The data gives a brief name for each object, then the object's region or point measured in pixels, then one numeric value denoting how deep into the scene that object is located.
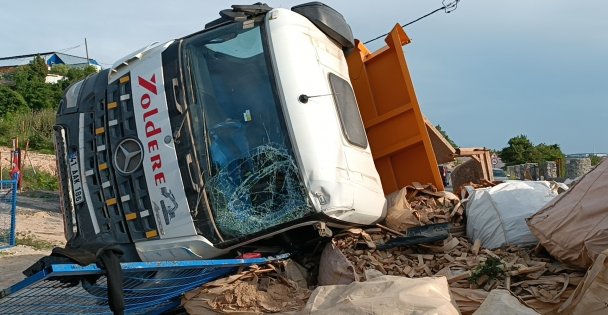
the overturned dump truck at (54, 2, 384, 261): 4.05
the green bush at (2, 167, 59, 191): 19.33
